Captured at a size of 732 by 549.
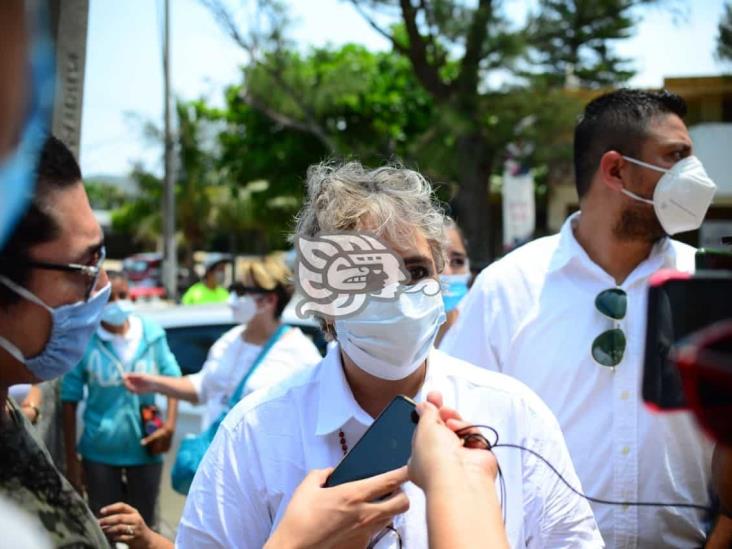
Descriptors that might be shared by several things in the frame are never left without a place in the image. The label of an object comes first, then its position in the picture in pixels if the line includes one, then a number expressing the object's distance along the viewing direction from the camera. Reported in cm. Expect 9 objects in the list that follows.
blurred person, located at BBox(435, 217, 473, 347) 431
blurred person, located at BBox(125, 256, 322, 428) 425
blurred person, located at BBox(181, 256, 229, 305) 977
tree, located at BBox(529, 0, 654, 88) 1193
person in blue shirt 464
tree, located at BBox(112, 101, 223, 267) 3173
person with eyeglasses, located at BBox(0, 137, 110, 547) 128
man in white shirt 249
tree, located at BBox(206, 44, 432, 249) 1534
